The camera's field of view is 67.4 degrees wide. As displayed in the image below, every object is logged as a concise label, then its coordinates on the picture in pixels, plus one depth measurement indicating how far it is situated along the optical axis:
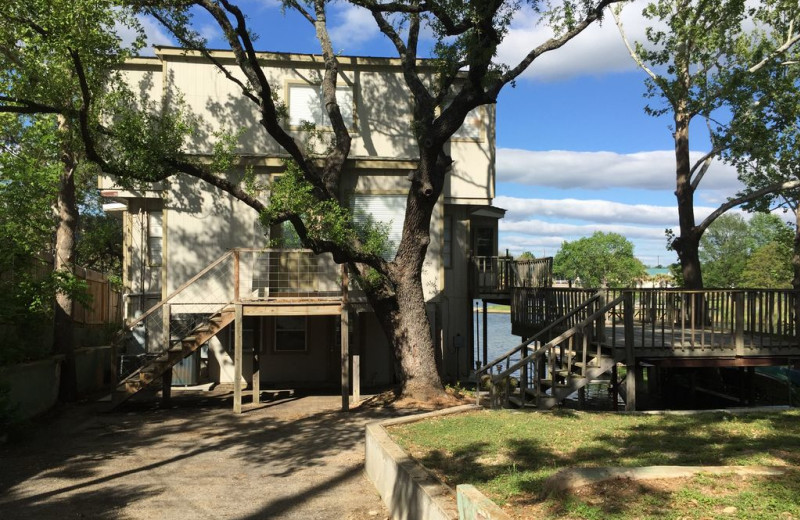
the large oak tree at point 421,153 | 11.45
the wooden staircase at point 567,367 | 10.74
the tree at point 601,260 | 111.88
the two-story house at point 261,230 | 15.31
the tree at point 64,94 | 10.43
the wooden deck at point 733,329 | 11.87
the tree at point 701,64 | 18.41
